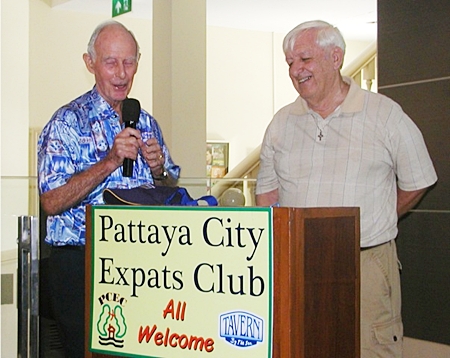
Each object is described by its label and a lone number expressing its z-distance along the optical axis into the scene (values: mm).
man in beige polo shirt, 3186
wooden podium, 2035
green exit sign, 7717
